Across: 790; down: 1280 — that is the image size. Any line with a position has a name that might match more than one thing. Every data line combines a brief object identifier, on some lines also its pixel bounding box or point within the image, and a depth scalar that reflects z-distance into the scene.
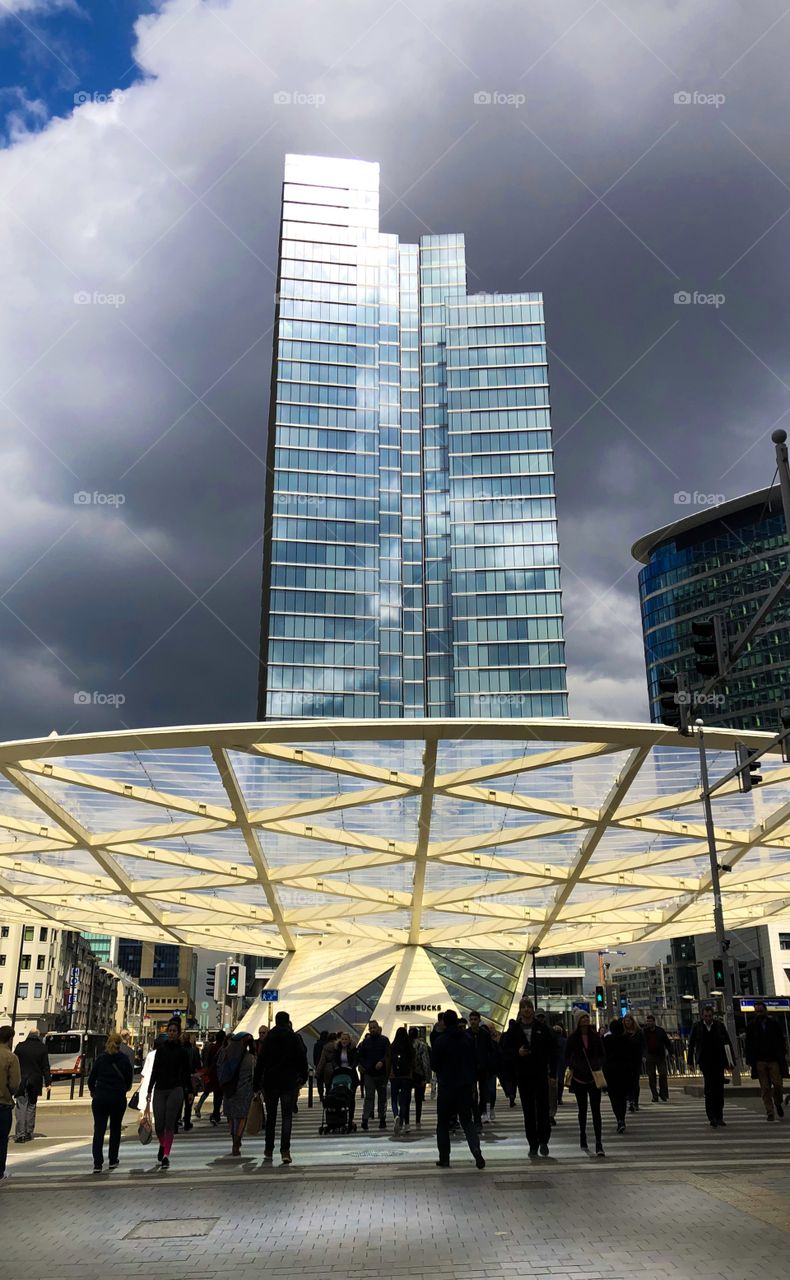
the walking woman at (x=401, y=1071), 15.91
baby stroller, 16.36
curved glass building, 109.75
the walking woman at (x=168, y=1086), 11.95
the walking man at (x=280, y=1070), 12.16
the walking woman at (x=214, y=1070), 18.48
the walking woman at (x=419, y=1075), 17.17
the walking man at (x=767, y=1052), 14.57
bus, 45.00
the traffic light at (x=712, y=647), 15.16
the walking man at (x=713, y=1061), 14.17
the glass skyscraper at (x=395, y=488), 98.19
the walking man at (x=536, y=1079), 11.52
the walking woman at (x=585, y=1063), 11.88
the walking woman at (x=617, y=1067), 14.23
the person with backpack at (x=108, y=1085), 11.67
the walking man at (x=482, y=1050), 15.20
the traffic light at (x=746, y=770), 19.25
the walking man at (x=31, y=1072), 14.16
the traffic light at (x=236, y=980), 27.59
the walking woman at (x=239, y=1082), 13.12
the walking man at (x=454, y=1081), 10.81
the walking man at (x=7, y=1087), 10.34
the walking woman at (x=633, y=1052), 14.51
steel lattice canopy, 21.05
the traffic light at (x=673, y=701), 17.17
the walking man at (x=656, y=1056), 20.55
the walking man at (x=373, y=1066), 16.42
